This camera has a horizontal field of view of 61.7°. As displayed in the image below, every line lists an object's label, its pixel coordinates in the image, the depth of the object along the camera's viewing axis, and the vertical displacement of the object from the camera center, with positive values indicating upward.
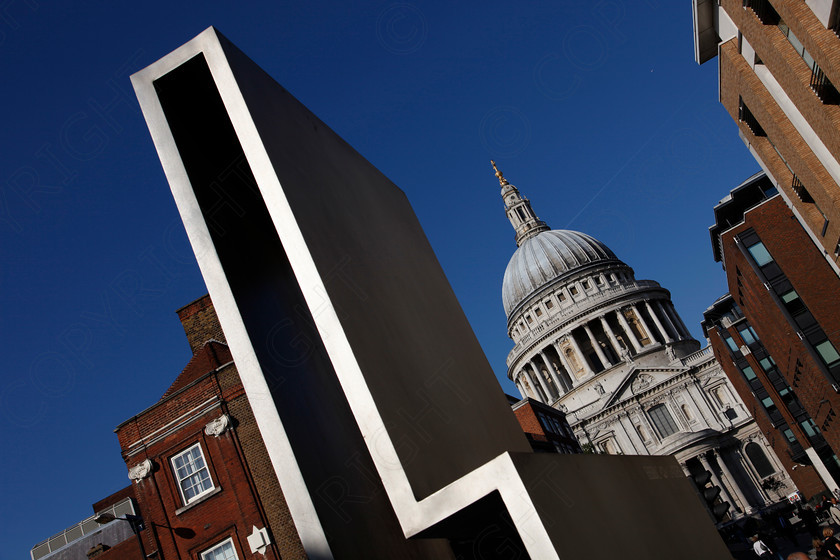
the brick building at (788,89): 11.98 +5.57
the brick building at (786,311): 28.28 +4.30
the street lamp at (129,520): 21.69 +5.86
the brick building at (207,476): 20.19 +5.66
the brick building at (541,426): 49.89 +7.21
